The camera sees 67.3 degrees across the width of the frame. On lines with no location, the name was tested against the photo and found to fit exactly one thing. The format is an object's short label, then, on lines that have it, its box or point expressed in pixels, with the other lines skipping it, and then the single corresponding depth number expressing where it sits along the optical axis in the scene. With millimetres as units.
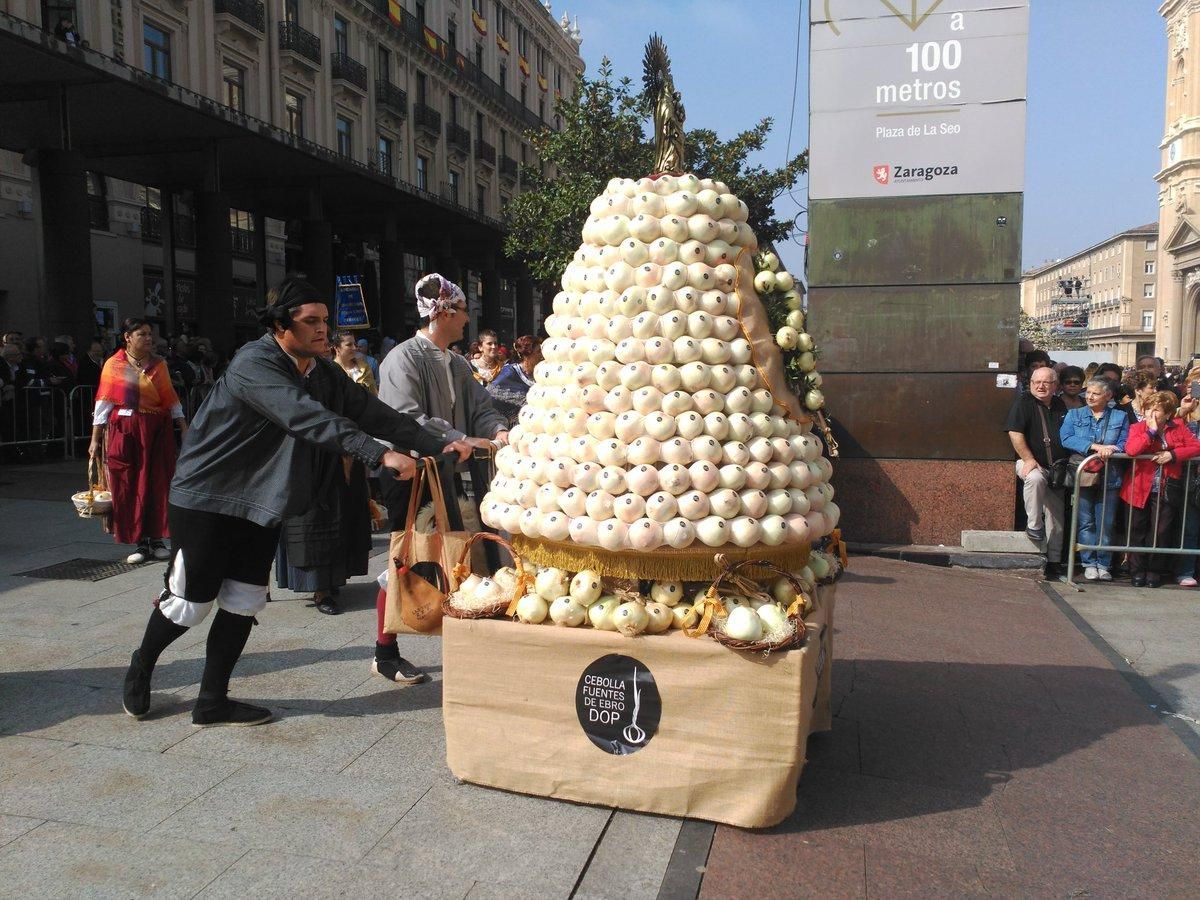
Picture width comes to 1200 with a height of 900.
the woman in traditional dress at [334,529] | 4203
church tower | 80500
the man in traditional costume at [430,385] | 4273
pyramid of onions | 3070
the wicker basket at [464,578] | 3222
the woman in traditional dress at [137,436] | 6648
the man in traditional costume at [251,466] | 3428
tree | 22109
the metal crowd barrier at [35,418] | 11352
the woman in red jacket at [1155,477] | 7016
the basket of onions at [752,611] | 2910
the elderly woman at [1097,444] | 7188
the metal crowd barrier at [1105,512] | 6961
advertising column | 7504
